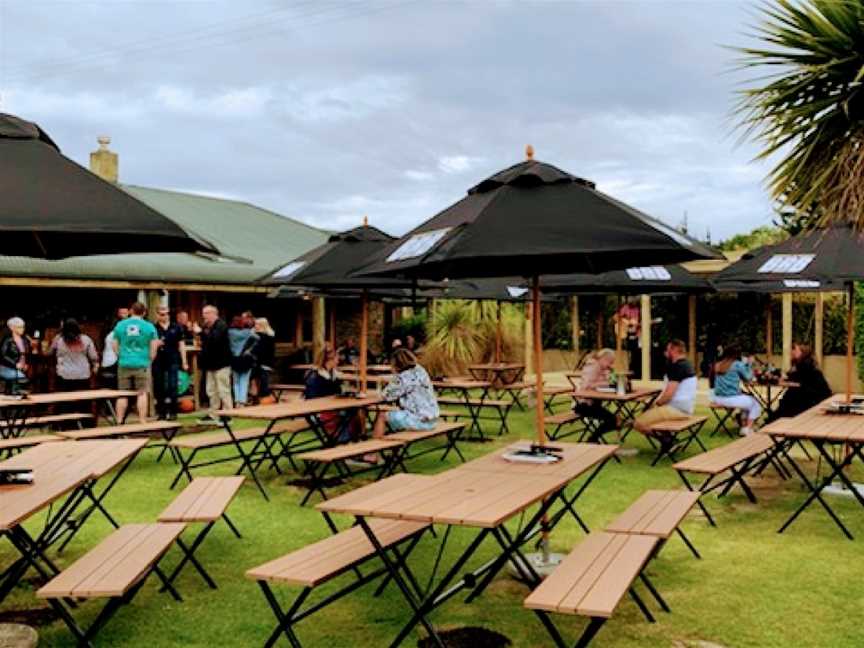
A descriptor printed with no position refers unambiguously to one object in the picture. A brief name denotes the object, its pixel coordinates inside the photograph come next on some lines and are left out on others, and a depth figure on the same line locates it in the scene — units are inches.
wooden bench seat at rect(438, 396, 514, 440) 401.4
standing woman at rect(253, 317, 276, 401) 523.8
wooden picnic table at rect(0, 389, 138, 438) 335.9
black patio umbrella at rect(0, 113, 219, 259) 127.7
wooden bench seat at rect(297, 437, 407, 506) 261.3
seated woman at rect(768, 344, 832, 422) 346.9
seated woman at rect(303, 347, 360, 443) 341.1
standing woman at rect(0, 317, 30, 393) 417.1
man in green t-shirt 426.0
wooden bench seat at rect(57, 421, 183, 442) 307.6
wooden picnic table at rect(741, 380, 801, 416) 394.4
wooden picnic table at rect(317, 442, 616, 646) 144.0
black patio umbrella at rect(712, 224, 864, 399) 269.7
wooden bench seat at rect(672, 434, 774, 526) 235.5
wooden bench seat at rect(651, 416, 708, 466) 327.9
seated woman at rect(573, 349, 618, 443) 370.9
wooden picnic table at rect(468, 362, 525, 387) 569.2
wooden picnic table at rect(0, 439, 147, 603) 149.6
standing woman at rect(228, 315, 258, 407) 475.8
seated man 344.2
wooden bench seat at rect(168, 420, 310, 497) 288.5
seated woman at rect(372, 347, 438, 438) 308.5
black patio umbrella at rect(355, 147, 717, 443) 163.6
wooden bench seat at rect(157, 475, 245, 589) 188.1
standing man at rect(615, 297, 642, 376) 717.9
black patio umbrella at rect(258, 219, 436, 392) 306.2
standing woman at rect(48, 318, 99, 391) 423.8
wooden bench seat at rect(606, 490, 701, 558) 176.2
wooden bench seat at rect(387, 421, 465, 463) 288.2
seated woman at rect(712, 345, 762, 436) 386.0
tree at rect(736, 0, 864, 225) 259.3
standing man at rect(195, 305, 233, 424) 468.1
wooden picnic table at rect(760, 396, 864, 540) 230.7
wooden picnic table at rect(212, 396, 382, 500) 285.6
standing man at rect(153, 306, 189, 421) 474.0
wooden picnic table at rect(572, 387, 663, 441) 357.7
